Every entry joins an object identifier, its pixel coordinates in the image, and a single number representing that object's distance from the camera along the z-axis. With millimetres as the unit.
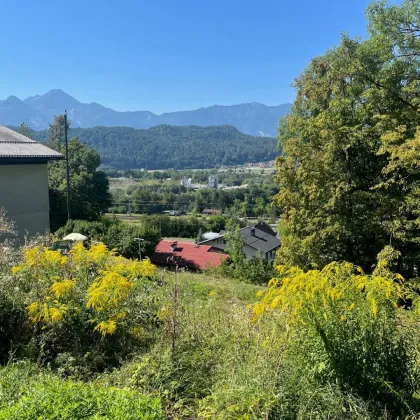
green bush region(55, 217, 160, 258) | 17141
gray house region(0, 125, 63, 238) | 11688
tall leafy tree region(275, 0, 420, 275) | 10938
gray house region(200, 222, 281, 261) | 35719
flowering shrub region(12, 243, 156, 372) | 3830
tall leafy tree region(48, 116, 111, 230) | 28297
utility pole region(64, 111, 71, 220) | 22384
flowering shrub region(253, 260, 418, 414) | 2662
